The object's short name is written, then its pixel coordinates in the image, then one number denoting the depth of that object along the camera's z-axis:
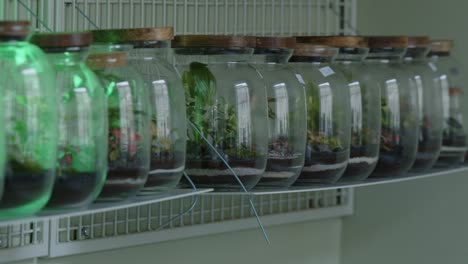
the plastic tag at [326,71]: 2.35
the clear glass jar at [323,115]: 2.31
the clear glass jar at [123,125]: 1.91
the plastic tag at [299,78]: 2.29
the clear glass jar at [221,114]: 2.15
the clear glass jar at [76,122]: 1.79
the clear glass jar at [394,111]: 2.49
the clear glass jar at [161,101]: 2.00
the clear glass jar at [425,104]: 2.59
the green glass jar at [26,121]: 1.70
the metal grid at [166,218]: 2.45
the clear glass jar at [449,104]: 2.70
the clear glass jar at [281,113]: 2.23
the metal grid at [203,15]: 2.36
